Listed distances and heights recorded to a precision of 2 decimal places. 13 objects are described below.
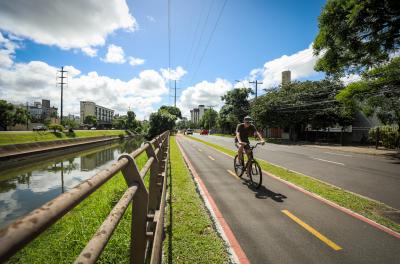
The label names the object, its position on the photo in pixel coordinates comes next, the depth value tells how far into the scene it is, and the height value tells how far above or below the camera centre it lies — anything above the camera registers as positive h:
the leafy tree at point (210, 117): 99.12 +4.81
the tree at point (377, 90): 17.36 +3.33
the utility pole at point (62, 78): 48.75 +9.75
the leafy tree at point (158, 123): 56.41 +1.04
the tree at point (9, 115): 50.47 +2.08
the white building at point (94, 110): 157.00 +11.29
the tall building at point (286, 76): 59.47 +13.61
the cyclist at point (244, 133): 9.00 -0.14
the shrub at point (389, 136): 22.59 -0.37
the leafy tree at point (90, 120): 120.69 +2.96
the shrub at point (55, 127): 36.62 -0.29
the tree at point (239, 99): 63.81 +8.20
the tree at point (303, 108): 33.72 +3.38
